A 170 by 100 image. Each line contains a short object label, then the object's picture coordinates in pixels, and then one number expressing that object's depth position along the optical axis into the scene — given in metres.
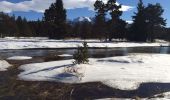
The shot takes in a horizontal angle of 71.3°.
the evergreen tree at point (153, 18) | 27.88
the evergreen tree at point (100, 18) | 25.82
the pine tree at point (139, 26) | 26.63
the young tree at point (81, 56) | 6.47
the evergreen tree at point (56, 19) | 25.56
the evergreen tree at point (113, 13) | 25.71
